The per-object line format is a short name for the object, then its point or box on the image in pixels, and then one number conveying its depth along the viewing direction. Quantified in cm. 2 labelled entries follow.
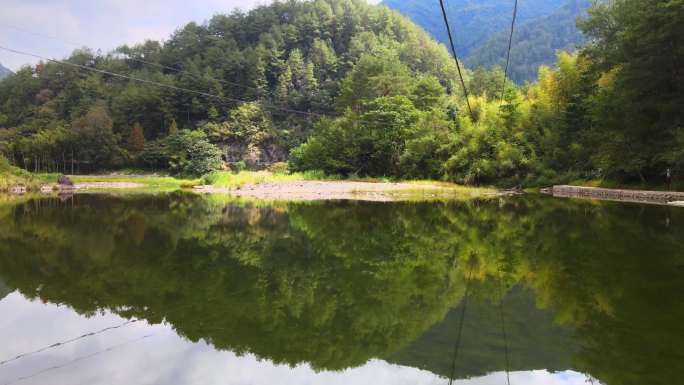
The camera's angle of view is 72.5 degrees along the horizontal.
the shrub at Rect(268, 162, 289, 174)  4956
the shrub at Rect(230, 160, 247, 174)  5867
